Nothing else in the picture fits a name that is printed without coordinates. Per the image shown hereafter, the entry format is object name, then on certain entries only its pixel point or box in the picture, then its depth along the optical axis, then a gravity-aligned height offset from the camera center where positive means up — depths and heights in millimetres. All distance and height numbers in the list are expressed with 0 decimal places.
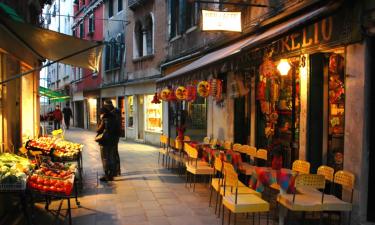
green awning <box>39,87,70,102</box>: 18234 +614
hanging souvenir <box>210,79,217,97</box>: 9961 +495
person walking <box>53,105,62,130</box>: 22664 -740
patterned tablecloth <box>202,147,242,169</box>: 7453 -1001
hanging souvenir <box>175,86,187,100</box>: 11107 +376
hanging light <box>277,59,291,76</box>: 7367 +776
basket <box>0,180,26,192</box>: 4898 -1049
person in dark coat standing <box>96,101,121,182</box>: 9109 -753
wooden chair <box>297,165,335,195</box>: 5520 -1013
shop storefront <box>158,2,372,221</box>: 5350 +320
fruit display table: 7492 -913
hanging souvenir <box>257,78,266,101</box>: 8648 +381
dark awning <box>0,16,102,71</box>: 5931 +1139
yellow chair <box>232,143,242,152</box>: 8761 -940
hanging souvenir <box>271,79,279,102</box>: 8414 +358
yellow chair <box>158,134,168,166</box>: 10719 -1195
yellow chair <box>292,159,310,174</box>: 6053 -977
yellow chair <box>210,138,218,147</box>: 9384 -939
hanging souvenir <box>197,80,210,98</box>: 10039 +460
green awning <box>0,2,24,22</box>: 4859 +1211
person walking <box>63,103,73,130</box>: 28219 -699
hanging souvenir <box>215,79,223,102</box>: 9883 +467
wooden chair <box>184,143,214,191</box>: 7852 -1276
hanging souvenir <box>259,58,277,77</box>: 7086 +728
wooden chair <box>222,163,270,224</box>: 5207 -1338
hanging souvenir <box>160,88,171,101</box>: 12336 +388
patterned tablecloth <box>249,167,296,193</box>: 5488 -1098
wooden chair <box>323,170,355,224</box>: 5133 -1301
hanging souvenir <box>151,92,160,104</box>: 13752 +228
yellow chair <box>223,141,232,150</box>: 9094 -947
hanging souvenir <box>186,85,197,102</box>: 11016 +373
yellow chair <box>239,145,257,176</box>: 7621 -1208
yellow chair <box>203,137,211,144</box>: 10801 -975
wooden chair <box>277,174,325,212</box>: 5047 -1075
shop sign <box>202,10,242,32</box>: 8812 +2010
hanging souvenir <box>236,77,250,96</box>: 9133 +413
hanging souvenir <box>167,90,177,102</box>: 12315 +303
